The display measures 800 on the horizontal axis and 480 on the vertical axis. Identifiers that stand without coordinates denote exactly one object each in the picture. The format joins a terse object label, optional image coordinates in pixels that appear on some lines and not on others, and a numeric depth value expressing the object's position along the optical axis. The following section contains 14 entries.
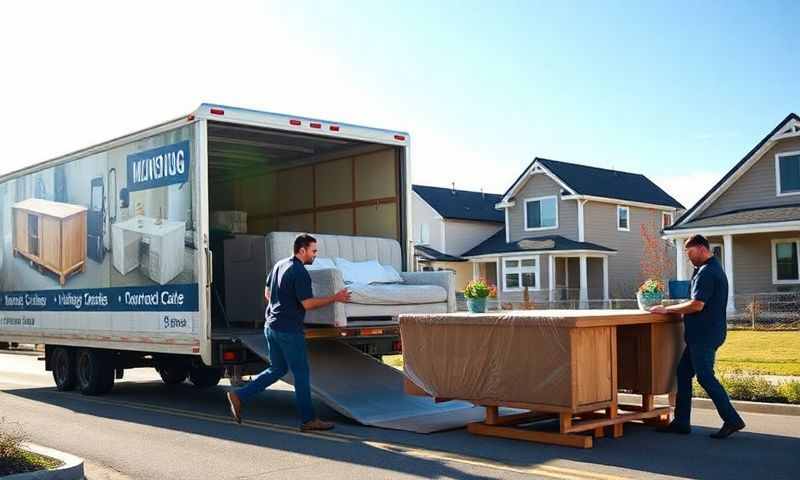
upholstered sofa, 10.85
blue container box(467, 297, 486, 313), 9.93
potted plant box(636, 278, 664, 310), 9.21
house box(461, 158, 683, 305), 40.12
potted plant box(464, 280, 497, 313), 9.94
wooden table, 8.27
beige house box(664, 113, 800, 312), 29.31
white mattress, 11.05
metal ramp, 10.05
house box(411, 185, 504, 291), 45.34
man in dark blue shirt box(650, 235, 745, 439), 8.69
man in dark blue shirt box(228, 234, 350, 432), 9.60
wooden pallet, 8.39
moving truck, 11.16
